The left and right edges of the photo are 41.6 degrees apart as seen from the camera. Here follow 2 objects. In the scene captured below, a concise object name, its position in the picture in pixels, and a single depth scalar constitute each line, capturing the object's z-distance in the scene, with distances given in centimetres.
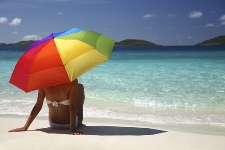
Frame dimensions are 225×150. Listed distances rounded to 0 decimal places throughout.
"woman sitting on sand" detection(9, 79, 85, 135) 373
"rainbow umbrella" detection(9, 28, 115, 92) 331
